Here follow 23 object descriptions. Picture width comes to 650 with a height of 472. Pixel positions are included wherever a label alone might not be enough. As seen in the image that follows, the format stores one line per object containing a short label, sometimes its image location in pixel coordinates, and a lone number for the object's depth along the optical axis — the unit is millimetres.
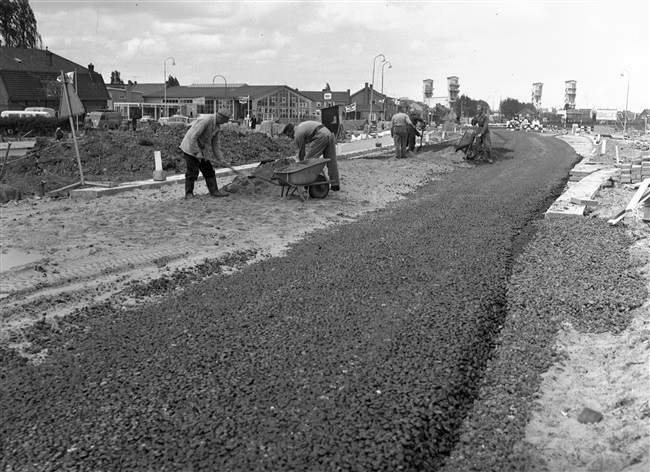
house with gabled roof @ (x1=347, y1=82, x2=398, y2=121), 85862
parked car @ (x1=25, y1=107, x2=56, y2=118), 47328
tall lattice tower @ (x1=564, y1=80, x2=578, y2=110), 97300
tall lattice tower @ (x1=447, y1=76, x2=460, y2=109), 65875
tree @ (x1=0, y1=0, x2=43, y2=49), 64500
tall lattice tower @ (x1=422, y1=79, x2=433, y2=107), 67125
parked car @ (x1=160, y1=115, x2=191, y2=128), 46784
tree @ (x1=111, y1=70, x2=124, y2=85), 113288
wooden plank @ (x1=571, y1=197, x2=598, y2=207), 11828
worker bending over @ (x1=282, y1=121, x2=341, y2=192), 12586
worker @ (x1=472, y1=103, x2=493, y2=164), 21516
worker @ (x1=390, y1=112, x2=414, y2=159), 21203
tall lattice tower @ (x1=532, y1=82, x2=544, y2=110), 106125
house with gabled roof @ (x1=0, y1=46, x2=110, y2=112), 52938
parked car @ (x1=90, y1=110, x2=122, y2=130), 38344
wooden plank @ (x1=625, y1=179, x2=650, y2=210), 10281
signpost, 12595
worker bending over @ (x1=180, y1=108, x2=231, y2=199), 11555
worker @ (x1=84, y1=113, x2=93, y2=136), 37288
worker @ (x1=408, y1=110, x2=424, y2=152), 22531
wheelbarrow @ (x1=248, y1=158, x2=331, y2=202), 11844
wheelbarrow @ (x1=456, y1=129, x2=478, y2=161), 21953
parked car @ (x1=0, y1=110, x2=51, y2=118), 40906
